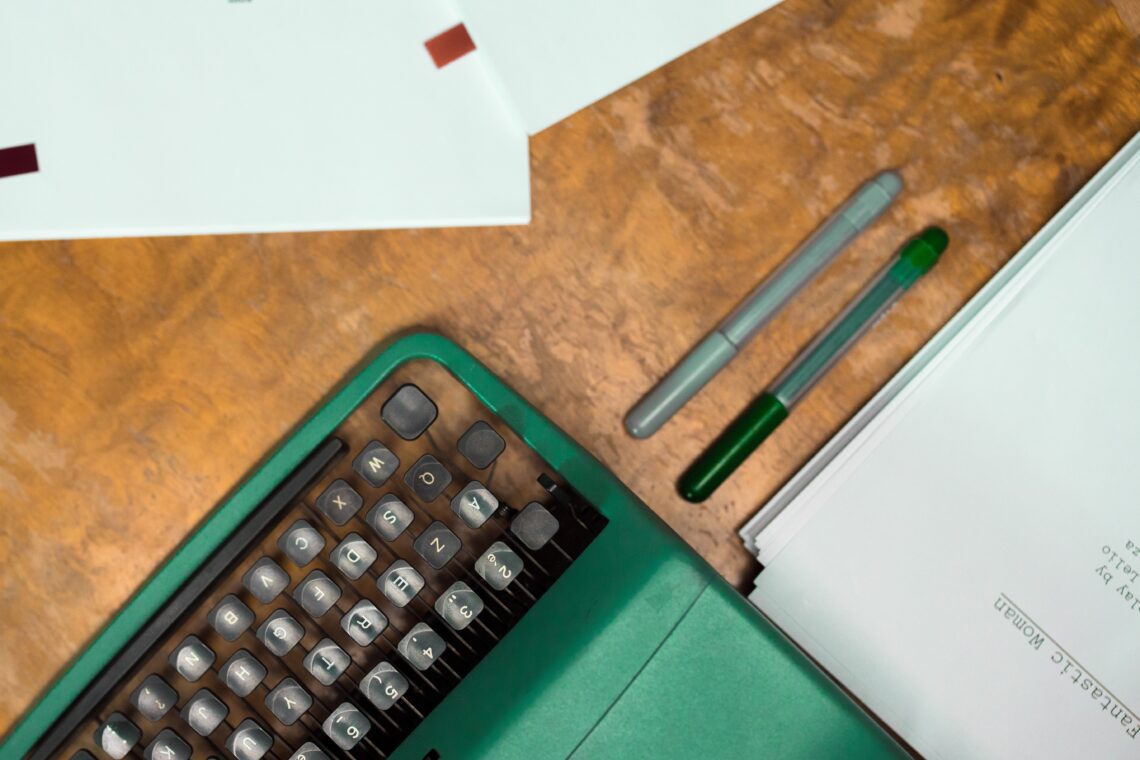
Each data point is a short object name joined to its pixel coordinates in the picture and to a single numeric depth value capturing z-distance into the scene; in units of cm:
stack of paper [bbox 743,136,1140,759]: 65
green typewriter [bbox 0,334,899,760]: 59
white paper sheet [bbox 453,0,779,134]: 67
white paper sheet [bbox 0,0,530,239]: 65
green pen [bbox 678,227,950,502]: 65
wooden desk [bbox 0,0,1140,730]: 64
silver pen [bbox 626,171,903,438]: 66
